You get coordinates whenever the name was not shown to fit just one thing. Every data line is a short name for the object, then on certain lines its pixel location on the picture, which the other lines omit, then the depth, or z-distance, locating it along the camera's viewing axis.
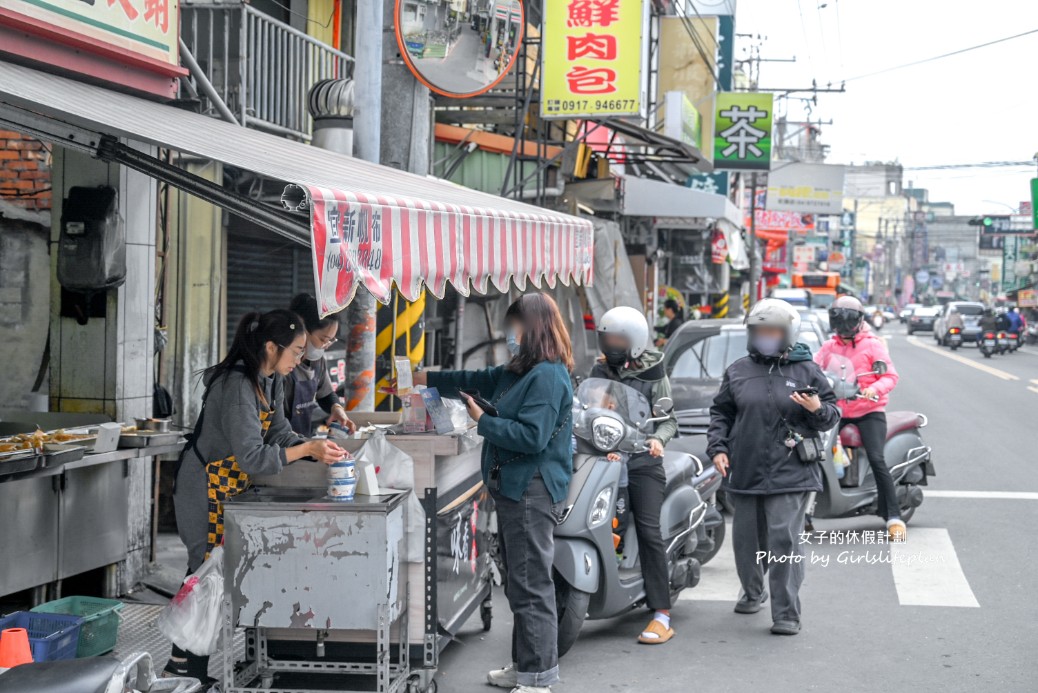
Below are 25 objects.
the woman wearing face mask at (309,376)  12.34
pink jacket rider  17.55
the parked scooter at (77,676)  6.84
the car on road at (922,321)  127.94
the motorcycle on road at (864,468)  17.73
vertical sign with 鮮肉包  24.94
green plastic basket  11.02
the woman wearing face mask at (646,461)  12.67
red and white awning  9.34
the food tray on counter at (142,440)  13.52
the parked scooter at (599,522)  11.66
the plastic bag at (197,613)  9.84
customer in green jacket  10.45
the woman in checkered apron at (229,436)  9.90
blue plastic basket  10.11
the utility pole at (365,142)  15.05
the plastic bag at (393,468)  10.22
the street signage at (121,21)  13.22
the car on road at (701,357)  21.12
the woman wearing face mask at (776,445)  12.93
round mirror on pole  17.34
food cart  9.43
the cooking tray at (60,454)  11.91
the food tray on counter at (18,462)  11.21
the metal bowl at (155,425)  14.05
